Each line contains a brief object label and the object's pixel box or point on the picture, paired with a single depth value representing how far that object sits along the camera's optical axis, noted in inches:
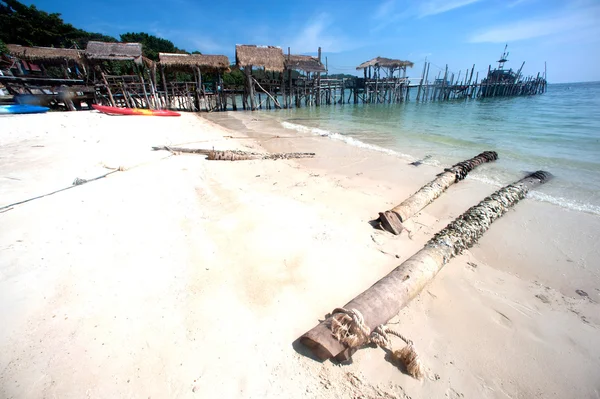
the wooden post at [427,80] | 1464.2
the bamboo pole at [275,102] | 887.8
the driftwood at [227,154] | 258.4
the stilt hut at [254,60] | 791.1
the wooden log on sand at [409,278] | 74.1
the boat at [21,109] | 445.5
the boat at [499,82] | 1659.7
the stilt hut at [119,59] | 609.3
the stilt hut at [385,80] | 1148.5
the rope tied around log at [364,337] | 72.8
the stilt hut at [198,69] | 713.0
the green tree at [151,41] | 2028.8
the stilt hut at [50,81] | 525.7
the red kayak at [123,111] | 524.3
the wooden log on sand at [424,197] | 146.4
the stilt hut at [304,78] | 971.3
